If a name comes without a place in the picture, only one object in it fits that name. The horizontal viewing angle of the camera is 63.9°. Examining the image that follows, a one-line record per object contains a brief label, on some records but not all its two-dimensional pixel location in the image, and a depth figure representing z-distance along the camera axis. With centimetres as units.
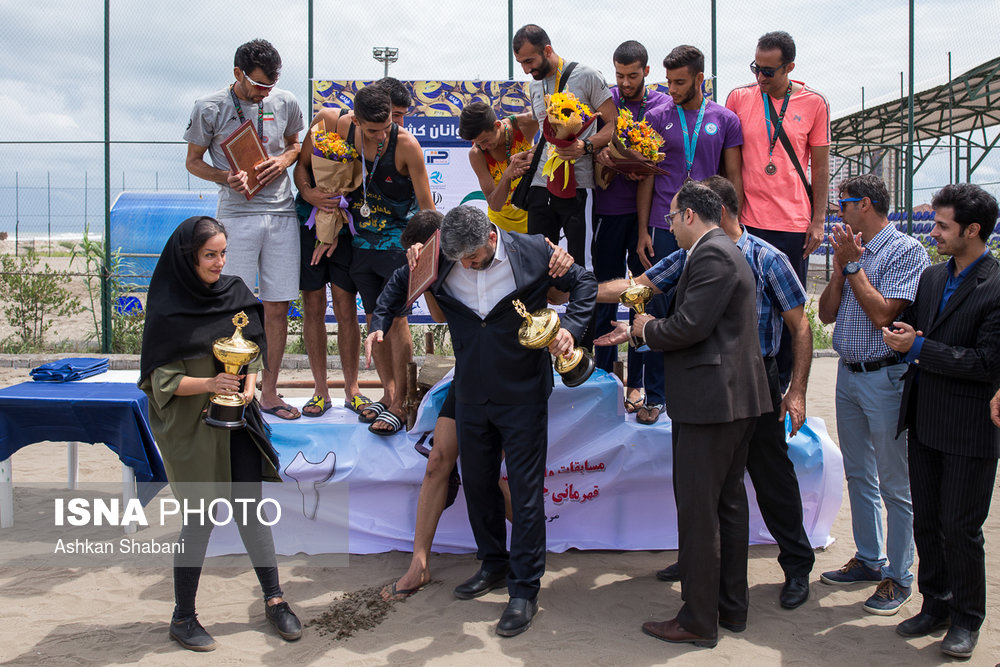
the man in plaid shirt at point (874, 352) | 377
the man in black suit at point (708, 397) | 338
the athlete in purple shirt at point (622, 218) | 496
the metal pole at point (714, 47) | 946
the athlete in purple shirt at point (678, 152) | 477
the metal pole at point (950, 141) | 1365
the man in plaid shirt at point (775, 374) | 382
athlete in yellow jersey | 492
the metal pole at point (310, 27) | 970
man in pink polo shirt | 483
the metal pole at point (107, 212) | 1011
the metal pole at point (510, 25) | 941
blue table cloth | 481
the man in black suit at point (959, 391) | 335
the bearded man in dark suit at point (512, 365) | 377
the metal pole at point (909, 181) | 1081
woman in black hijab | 336
